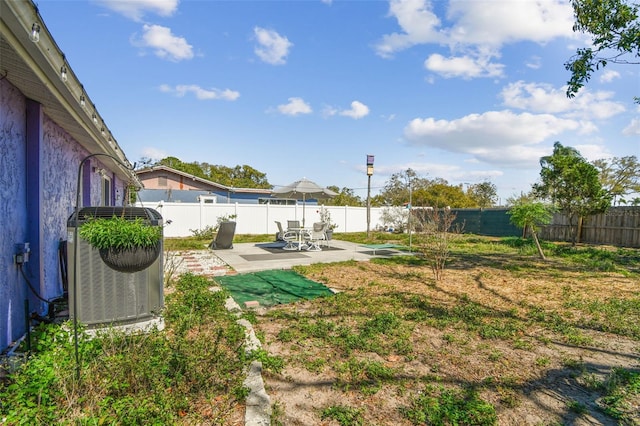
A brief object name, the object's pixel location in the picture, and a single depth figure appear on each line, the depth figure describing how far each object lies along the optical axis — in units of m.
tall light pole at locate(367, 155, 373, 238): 15.99
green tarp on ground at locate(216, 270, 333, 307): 4.93
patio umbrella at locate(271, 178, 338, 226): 10.75
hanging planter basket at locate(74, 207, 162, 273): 2.73
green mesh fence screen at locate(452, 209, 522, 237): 17.70
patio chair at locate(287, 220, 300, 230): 12.43
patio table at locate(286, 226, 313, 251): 10.69
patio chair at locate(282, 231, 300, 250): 10.99
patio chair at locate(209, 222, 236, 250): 10.08
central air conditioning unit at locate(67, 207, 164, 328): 2.76
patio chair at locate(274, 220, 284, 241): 11.47
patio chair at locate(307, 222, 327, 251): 10.84
